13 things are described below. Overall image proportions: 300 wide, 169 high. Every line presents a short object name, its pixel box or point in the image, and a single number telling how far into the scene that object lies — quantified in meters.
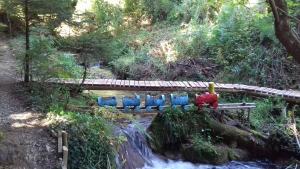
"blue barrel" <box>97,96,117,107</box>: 5.49
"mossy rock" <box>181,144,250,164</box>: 5.49
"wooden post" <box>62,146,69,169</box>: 3.76
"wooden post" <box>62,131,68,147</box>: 4.01
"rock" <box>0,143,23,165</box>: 3.64
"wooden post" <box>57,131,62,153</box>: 3.93
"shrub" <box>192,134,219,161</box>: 5.50
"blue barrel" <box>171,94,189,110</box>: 5.79
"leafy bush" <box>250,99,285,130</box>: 6.75
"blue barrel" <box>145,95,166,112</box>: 5.73
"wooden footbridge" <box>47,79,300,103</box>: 6.33
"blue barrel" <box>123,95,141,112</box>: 5.66
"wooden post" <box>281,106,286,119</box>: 6.60
